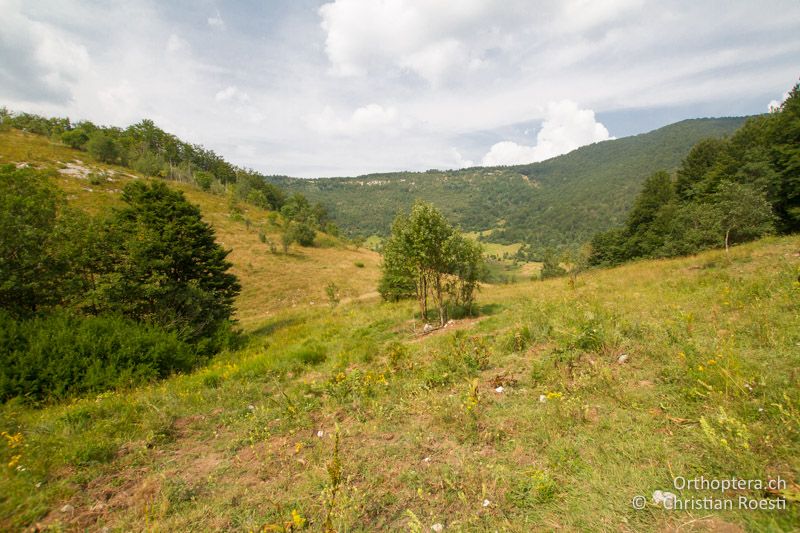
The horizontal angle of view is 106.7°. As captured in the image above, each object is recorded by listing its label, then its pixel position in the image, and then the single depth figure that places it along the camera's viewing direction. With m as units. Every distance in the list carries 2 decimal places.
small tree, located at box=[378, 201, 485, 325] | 12.23
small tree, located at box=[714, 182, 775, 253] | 17.17
